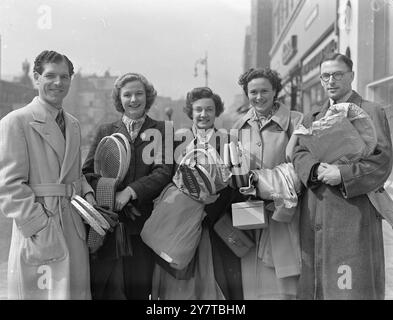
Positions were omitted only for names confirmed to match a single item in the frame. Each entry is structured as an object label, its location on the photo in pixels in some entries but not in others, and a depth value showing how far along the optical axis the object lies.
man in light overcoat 2.03
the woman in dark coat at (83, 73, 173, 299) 2.30
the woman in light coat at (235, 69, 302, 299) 2.31
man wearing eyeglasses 2.14
